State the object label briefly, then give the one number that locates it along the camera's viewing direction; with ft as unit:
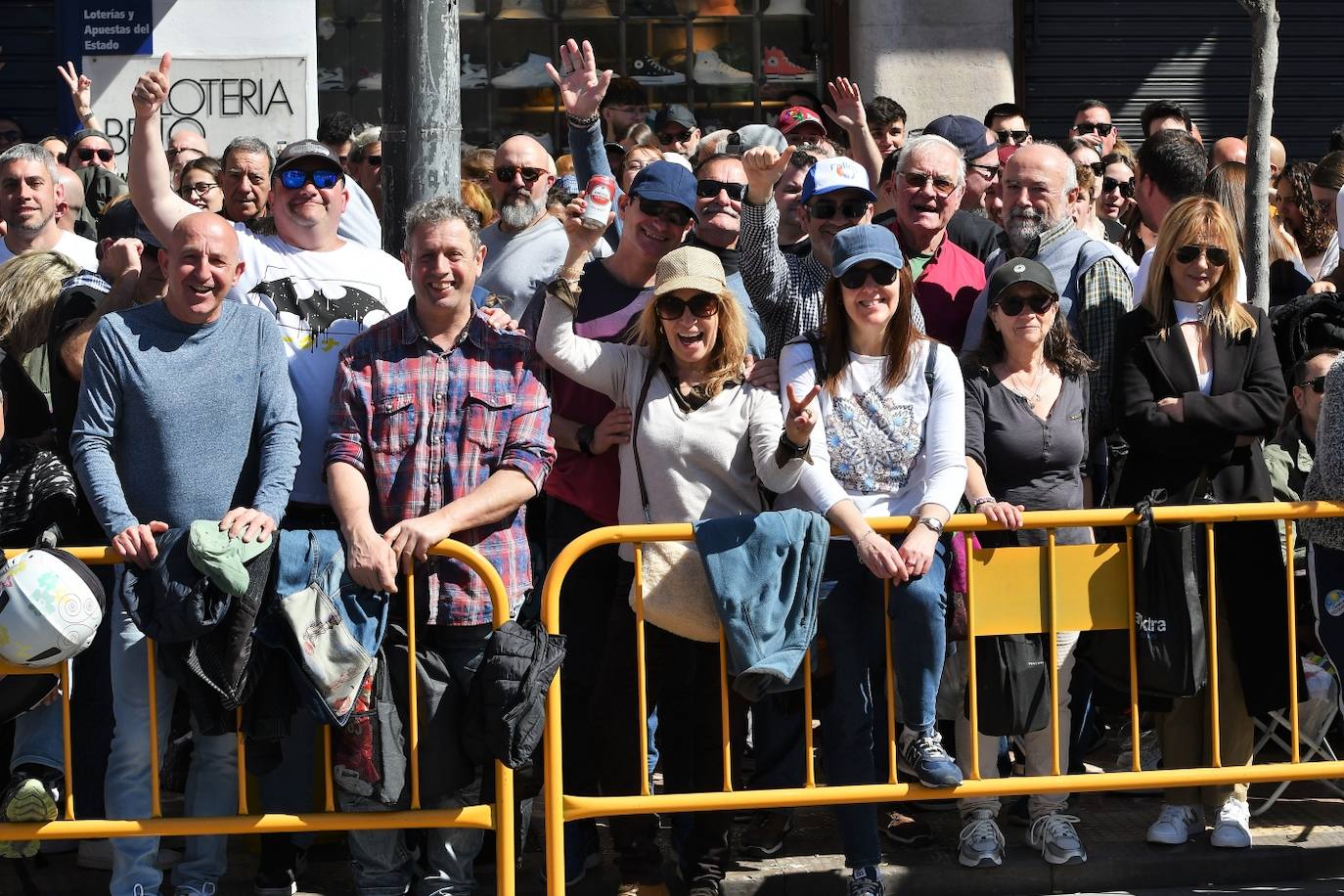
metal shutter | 42.98
